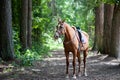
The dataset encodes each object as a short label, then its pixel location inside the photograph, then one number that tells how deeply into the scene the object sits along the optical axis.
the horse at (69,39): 11.05
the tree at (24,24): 19.78
